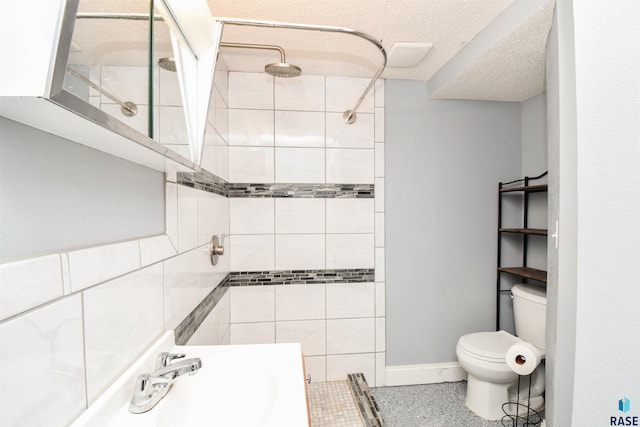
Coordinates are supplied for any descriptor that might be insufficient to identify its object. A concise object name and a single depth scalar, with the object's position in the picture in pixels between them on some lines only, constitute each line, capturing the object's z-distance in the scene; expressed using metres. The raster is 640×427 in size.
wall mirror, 0.43
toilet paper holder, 1.79
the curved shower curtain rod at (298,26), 1.05
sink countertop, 0.68
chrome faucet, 0.72
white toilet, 1.78
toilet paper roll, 1.58
